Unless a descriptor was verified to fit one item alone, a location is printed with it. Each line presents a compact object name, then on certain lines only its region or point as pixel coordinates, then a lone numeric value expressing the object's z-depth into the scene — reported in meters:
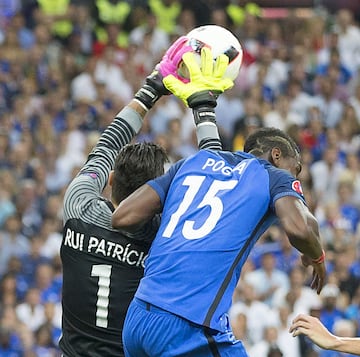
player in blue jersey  9.49
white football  11.27
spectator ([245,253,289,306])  25.02
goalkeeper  10.54
